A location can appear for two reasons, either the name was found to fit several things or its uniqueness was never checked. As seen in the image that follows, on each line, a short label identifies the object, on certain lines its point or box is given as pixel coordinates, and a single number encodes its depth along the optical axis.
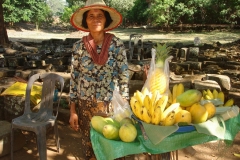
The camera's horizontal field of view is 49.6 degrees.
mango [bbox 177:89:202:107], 1.58
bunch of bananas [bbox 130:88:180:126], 1.45
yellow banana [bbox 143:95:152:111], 1.50
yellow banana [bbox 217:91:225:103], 1.87
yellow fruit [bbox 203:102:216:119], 1.56
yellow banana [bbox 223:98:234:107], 1.80
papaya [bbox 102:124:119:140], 1.51
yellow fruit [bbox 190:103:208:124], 1.49
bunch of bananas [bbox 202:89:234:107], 1.82
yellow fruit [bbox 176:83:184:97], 1.81
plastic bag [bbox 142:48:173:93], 1.72
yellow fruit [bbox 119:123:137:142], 1.47
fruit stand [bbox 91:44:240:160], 1.46
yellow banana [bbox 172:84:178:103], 1.80
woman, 2.10
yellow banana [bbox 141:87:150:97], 1.65
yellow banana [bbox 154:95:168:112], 1.47
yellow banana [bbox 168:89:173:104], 1.75
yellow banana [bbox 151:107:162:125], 1.43
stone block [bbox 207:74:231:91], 4.55
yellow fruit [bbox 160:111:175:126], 1.45
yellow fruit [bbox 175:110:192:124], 1.46
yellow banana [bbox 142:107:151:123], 1.47
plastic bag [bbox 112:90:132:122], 1.77
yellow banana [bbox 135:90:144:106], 1.59
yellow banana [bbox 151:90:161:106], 1.51
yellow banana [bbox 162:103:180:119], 1.46
